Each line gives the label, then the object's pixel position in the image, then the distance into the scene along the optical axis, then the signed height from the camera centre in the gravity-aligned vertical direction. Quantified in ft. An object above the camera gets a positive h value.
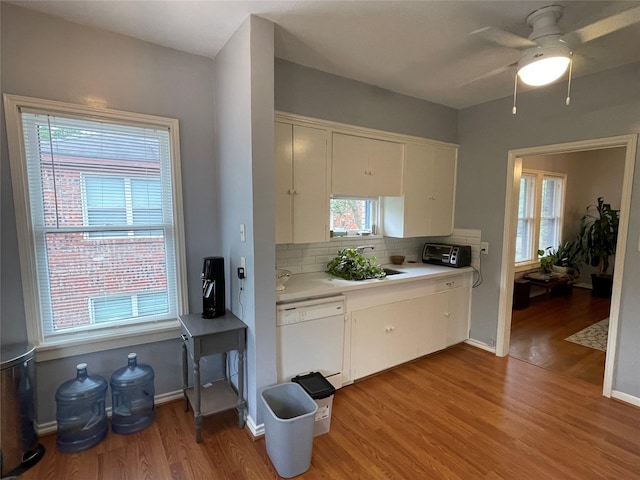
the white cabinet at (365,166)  9.16 +1.29
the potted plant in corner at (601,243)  17.16 -1.84
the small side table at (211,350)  6.58 -2.95
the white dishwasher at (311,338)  7.38 -3.09
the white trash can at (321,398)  6.79 -3.99
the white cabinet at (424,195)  10.75 +0.49
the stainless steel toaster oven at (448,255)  11.22 -1.62
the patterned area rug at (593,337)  11.65 -4.88
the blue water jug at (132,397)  6.96 -4.19
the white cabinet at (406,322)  8.84 -3.45
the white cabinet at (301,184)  8.14 +0.66
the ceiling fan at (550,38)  5.70 +3.14
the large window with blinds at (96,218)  6.39 -0.18
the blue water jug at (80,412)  6.42 -4.17
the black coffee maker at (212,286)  7.29 -1.73
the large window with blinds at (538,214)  17.26 -0.25
